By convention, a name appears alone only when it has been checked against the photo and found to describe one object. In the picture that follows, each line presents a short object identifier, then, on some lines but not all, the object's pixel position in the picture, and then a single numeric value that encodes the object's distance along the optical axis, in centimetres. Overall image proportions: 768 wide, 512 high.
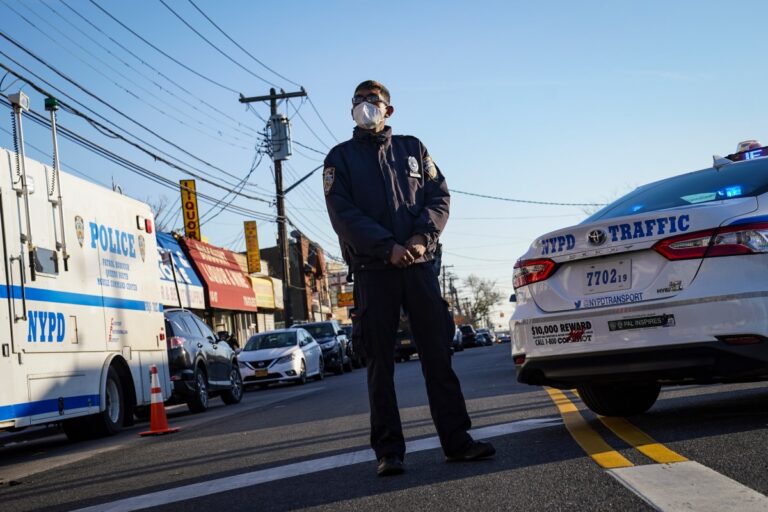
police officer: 558
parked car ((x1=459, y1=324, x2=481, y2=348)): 7219
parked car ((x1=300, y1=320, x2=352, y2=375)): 2883
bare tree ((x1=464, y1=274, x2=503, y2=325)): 18300
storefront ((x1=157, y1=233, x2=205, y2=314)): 3158
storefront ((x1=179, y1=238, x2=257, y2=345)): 3641
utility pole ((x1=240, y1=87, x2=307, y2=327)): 3788
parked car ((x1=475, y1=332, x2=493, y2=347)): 8556
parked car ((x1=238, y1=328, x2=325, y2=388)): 2311
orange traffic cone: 1158
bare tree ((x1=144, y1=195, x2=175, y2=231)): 5602
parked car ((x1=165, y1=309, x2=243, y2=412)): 1570
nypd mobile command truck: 1005
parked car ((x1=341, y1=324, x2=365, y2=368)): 3131
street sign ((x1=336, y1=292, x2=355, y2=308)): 9362
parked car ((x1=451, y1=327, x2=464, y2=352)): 5531
